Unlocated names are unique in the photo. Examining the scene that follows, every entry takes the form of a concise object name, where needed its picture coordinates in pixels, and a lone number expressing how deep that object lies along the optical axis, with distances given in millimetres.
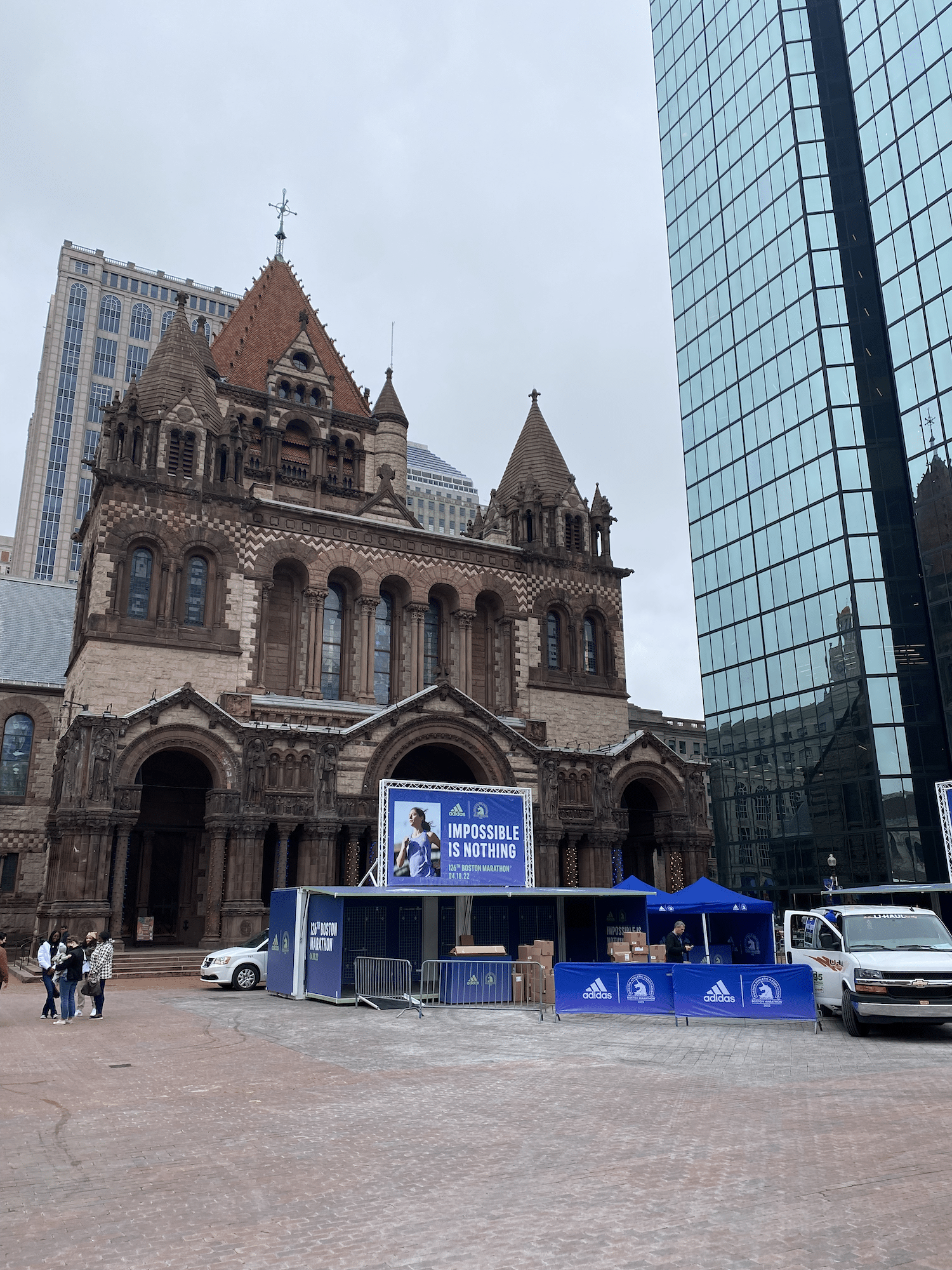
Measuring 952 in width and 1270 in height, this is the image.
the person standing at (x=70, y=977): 18312
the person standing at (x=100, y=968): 18781
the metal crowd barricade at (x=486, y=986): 21906
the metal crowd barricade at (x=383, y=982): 21125
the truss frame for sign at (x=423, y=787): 25703
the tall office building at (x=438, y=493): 153238
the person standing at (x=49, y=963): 18827
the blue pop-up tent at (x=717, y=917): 24766
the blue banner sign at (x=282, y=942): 23281
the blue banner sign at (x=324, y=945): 21516
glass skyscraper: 45281
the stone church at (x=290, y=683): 31141
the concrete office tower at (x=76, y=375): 110750
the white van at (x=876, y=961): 15586
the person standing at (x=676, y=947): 21594
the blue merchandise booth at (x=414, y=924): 22125
